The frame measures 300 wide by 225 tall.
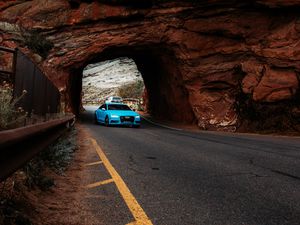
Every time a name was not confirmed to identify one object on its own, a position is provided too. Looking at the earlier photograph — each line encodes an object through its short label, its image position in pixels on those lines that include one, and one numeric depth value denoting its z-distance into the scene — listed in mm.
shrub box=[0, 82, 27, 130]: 4471
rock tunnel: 21266
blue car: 20688
